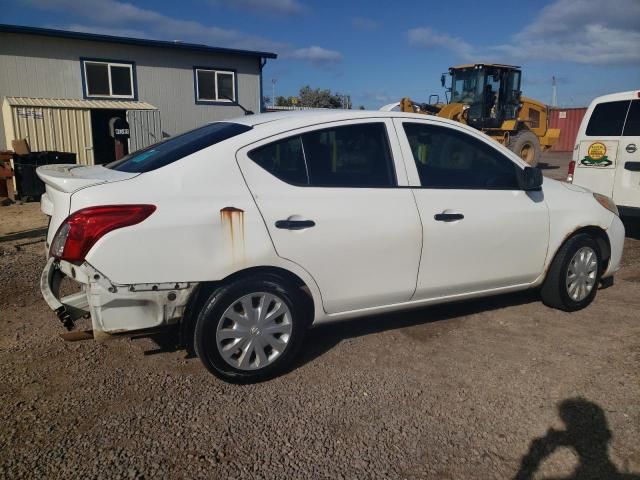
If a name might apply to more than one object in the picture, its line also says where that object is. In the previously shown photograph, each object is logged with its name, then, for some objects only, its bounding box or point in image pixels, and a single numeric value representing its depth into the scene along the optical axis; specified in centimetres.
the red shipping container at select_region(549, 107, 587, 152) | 3081
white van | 664
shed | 1381
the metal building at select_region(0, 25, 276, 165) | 1436
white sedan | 287
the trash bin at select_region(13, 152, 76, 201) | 1154
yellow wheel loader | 1636
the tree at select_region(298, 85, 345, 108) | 4971
